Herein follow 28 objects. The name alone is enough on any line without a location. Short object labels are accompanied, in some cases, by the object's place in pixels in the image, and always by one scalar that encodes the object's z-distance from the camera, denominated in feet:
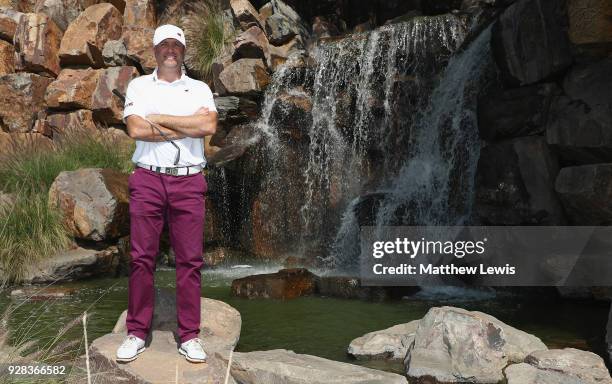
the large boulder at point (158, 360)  11.82
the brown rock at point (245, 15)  46.06
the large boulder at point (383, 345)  17.89
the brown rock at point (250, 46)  43.47
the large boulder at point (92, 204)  32.22
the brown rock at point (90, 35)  51.24
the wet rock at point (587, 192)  22.88
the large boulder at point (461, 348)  15.90
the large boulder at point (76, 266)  29.60
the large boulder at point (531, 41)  25.81
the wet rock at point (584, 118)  23.02
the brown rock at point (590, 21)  22.70
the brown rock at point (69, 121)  48.24
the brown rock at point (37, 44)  51.96
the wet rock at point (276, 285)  25.85
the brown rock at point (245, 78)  41.01
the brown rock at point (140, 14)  52.39
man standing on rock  12.39
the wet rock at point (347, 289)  25.68
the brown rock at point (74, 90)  49.90
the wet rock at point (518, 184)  25.96
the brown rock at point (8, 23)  53.83
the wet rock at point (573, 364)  15.60
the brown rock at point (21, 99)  51.47
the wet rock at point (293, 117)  38.45
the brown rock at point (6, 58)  53.11
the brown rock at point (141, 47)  49.08
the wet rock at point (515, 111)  26.35
